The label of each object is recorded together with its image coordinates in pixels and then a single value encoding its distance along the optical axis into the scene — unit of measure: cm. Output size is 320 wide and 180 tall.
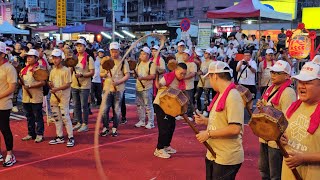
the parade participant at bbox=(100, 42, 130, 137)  841
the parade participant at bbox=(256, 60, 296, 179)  465
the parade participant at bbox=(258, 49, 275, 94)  1093
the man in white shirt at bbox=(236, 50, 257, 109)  1090
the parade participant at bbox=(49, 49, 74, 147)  772
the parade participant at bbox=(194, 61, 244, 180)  390
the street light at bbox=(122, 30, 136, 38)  3766
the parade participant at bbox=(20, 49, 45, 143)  779
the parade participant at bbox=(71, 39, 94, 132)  873
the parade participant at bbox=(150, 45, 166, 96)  938
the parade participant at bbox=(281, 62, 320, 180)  310
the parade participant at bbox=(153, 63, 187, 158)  698
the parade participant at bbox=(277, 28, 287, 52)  1850
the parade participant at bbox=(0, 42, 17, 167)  630
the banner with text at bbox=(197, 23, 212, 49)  1730
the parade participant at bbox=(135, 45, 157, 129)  922
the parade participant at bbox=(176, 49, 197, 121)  1008
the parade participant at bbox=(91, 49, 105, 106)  1086
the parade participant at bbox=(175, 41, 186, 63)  1117
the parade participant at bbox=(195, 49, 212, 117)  1117
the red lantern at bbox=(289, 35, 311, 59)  970
